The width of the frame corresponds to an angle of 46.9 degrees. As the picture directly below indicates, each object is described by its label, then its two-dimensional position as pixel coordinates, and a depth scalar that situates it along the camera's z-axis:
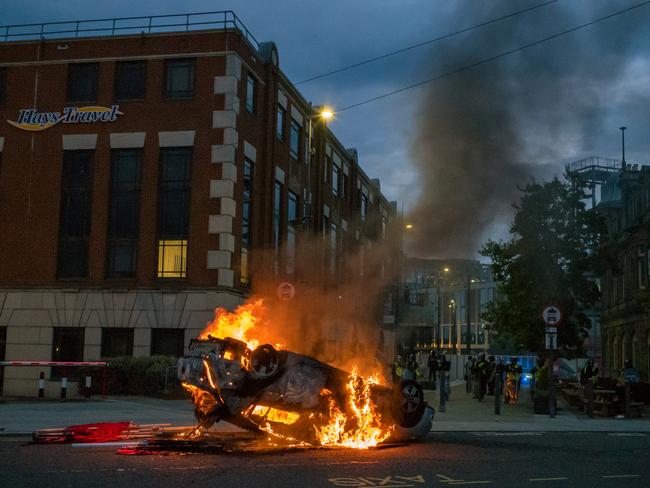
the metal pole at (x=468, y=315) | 34.25
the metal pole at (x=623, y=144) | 40.86
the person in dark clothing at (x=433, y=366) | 31.02
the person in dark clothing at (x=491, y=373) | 26.82
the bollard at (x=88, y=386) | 21.38
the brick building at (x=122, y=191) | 25.80
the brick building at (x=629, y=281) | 35.47
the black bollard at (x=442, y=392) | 20.94
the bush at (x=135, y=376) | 22.75
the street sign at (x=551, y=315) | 19.64
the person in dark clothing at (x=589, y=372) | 25.08
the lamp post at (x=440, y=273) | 24.85
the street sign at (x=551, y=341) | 19.67
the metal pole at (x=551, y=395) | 19.50
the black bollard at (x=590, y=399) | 20.21
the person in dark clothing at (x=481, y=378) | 25.91
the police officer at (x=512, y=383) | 24.66
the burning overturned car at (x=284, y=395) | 11.11
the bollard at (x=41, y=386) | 22.23
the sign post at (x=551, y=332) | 19.64
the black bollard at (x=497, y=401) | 19.72
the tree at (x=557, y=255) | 25.45
